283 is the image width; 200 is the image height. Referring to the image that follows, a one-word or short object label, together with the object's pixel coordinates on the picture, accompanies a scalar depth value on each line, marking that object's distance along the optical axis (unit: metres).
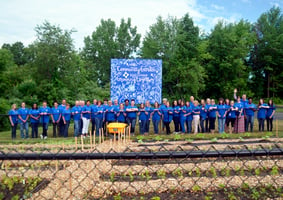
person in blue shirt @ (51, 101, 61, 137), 13.39
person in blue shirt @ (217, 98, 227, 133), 13.44
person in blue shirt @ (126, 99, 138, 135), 13.47
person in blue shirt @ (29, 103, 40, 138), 13.09
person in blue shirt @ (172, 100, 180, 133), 13.62
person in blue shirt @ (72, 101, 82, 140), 13.23
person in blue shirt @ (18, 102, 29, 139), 12.91
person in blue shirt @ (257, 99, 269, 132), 13.61
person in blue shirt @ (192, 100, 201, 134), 13.57
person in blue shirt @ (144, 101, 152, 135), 13.69
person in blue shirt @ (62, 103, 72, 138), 13.41
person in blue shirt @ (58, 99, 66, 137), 13.57
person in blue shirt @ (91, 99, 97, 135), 13.42
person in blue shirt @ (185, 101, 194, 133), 13.72
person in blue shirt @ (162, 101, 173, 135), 13.62
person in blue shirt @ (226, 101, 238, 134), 13.51
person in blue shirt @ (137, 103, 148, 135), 13.63
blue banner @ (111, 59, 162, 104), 15.41
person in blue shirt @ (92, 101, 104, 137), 13.29
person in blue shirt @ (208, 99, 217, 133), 13.55
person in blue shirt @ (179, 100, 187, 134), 13.62
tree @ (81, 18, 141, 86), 53.66
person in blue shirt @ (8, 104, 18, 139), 12.85
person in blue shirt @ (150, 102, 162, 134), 13.74
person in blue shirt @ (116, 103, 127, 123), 13.41
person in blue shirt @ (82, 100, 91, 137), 13.31
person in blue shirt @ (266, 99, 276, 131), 13.66
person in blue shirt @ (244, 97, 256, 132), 13.57
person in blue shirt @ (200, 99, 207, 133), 13.63
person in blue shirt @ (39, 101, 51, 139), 13.16
